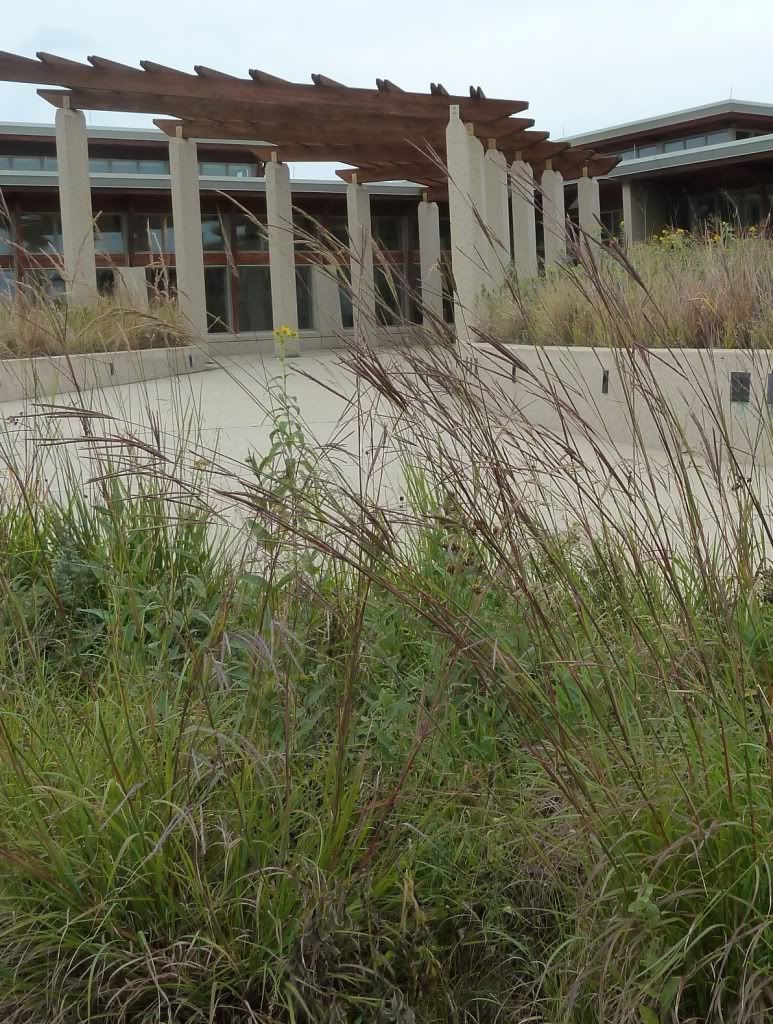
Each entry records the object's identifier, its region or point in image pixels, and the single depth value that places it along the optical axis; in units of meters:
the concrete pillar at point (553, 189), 18.22
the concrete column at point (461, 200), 12.75
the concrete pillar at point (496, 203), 15.04
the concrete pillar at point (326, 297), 21.25
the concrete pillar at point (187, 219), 16.00
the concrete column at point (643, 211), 22.91
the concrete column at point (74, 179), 14.53
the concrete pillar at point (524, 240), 16.85
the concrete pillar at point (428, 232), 21.73
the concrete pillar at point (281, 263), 17.22
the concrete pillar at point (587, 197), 20.62
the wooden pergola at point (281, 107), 12.85
